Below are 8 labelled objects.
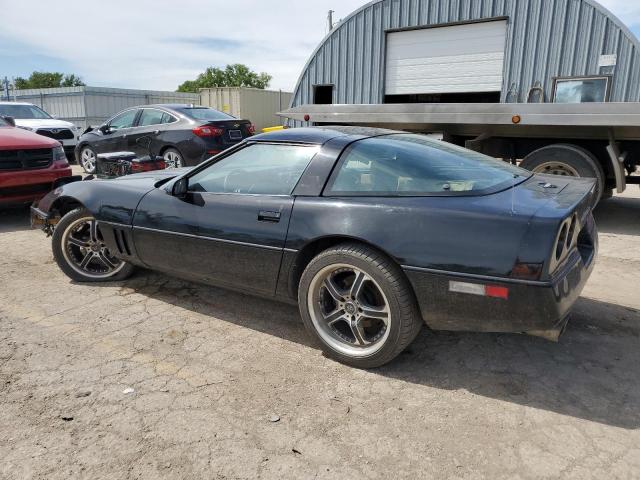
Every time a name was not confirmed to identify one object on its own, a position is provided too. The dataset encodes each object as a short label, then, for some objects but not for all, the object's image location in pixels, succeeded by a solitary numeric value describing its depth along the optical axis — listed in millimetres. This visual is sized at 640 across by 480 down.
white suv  12672
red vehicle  6121
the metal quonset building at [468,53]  10469
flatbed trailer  6094
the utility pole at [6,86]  26978
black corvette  2361
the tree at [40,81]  77500
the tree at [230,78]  70625
